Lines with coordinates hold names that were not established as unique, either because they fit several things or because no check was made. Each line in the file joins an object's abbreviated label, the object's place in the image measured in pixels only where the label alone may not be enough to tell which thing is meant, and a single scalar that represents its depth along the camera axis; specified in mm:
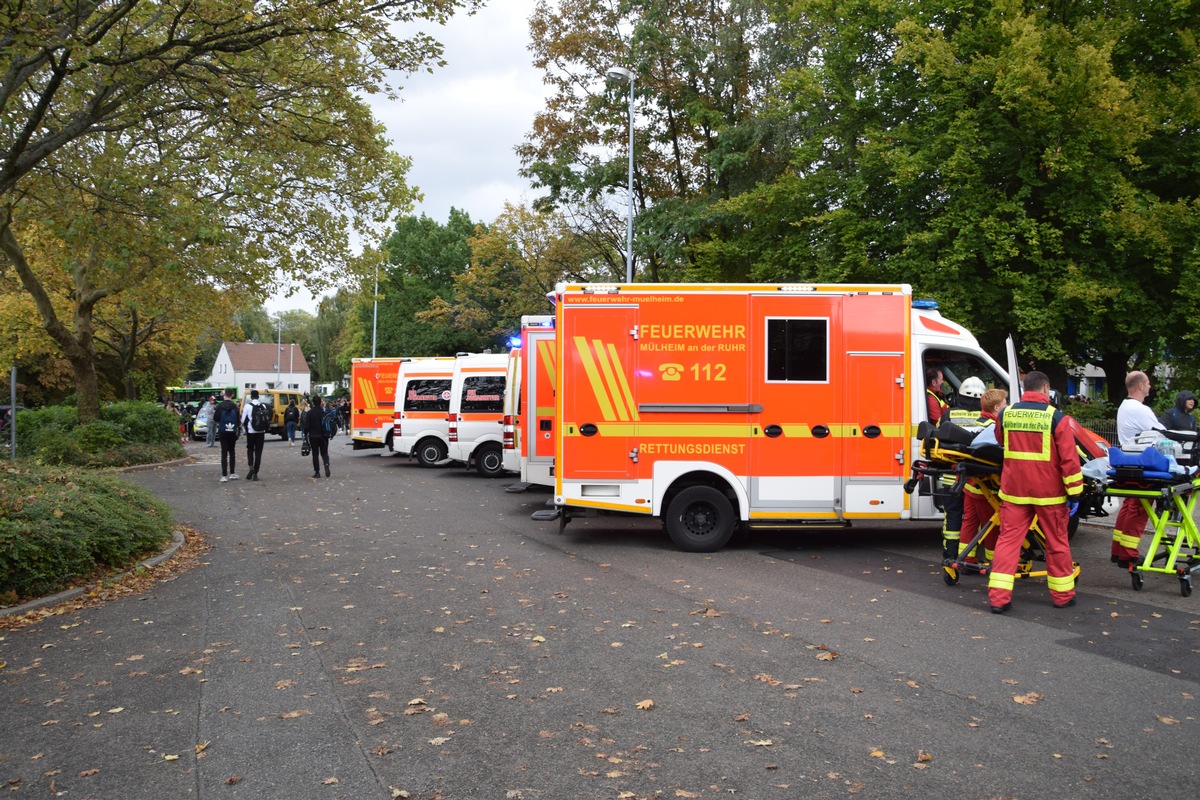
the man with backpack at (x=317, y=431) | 19016
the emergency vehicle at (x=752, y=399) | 9953
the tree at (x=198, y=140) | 10250
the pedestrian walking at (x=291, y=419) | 31797
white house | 99188
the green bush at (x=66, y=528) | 7480
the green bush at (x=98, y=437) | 20812
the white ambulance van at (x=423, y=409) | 21688
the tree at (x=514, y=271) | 31734
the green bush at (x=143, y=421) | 22641
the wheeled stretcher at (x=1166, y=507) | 7781
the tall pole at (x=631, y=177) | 20641
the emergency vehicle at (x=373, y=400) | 25562
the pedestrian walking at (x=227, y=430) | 17780
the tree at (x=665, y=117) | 23734
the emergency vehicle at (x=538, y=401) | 13109
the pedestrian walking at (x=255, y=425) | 17984
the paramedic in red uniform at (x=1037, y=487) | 7141
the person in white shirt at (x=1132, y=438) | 8484
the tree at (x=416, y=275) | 60281
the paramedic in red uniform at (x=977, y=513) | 8172
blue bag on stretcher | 7766
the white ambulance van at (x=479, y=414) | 20016
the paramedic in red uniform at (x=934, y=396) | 10141
